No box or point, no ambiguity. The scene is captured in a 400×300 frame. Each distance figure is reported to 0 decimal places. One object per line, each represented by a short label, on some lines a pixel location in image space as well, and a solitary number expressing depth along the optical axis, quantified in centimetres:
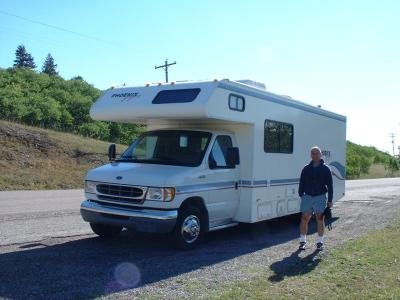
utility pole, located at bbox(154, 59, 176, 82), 3809
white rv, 803
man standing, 880
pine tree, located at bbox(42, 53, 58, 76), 10725
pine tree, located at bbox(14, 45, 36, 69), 10643
